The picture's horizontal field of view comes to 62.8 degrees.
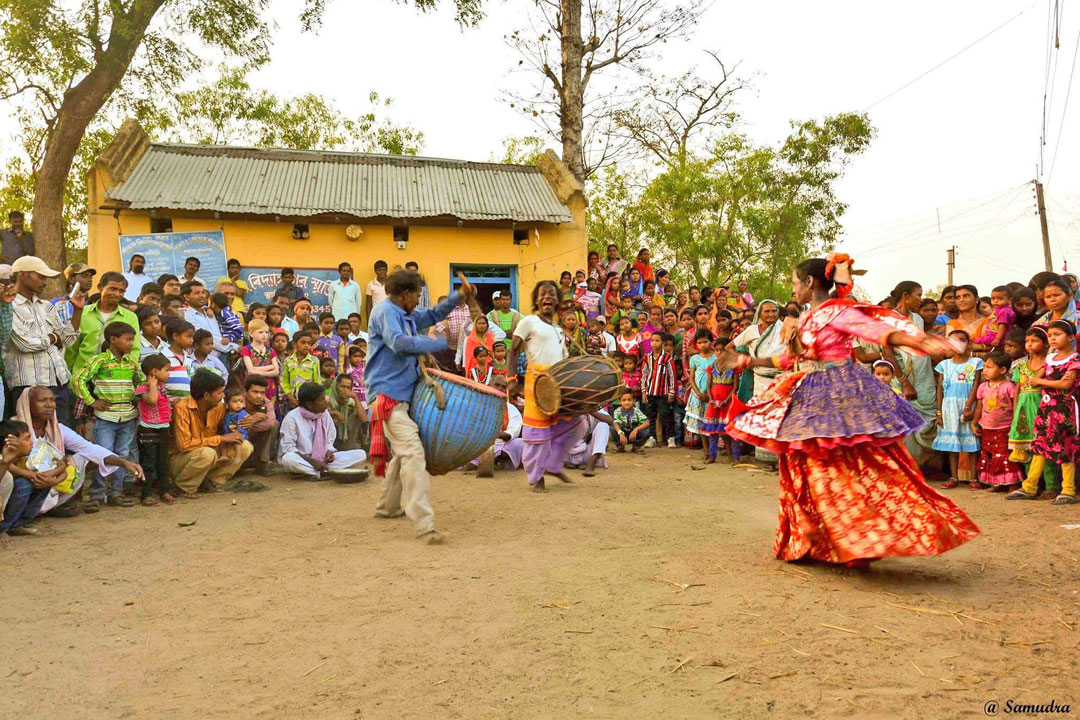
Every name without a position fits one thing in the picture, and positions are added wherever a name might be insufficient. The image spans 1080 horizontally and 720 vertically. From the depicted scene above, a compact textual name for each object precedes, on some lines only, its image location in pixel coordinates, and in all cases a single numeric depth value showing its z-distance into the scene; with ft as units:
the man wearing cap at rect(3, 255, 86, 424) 22.30
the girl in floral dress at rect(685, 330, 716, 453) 34.99
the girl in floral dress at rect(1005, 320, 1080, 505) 23.84
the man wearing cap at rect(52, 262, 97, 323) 27.91
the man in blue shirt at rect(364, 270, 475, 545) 19.44
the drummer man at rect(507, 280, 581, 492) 26.55
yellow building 53.57
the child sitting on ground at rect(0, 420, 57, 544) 19.92
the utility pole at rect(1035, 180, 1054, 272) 88.74
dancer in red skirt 15.11
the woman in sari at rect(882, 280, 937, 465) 28.78
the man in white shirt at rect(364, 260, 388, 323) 50.90
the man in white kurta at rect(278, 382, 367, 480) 29.89
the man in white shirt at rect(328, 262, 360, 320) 49.47
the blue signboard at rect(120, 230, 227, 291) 52.26
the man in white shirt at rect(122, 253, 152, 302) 39.58
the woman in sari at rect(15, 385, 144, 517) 21.83
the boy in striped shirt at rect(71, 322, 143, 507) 24.56
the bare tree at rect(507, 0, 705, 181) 63.41
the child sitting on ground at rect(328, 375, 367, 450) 33.78
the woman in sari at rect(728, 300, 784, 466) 31.43
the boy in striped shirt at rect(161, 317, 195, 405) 26.66
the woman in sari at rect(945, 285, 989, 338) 29.89
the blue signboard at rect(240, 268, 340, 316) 54.80
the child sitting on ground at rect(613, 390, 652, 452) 37.35
